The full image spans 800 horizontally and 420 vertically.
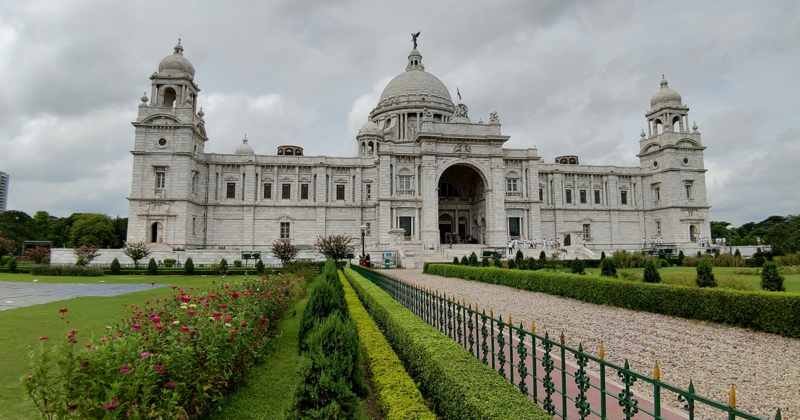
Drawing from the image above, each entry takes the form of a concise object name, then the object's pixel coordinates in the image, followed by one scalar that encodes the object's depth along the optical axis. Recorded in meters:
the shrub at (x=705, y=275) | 10.94
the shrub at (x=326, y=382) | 3.64
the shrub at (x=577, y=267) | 16.55
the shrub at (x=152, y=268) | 25.25
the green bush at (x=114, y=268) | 25.00
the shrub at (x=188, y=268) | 25.12
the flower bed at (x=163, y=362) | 3.27
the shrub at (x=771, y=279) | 9.98
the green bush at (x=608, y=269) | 14.86
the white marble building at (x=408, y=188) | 37.47
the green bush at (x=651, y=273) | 12.33
